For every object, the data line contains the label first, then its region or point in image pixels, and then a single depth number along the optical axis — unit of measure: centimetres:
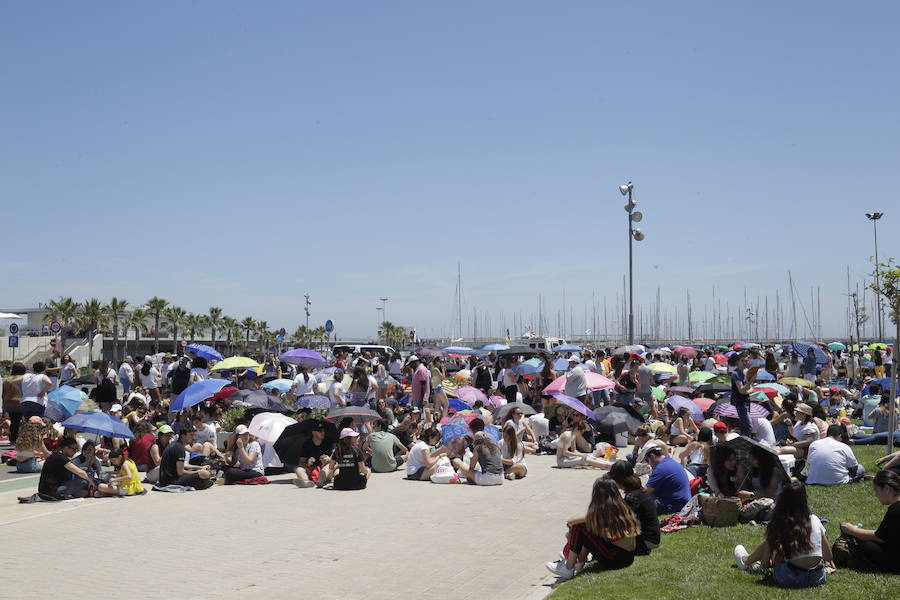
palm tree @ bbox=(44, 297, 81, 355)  7212
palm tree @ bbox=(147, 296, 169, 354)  8075
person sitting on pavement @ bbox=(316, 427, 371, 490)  1357
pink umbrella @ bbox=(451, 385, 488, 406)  2045
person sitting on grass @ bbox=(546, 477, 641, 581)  788
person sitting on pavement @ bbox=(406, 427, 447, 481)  1466
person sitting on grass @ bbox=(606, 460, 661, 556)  854
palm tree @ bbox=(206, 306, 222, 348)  9769
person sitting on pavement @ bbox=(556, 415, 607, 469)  1580
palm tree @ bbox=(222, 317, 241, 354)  10025
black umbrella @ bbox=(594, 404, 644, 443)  1767
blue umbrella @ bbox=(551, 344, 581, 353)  3981
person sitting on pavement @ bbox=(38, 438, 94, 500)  1244
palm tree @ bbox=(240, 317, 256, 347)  10388
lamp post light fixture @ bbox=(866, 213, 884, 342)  5066
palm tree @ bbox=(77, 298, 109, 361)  7238
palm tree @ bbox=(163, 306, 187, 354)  8856
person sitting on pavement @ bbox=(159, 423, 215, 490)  1352
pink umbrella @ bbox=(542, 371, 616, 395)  1934
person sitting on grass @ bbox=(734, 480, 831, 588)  700
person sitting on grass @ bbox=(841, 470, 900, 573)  724
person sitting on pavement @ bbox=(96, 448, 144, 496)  1281
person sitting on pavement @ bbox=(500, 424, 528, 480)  1470
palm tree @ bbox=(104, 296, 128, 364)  7594
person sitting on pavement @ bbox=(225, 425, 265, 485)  1431
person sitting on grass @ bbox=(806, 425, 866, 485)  1167
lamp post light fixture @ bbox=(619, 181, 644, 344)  2686
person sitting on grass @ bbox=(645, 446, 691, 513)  1055
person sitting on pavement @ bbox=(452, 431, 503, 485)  1403
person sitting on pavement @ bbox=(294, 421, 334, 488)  1409
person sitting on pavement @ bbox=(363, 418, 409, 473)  1573
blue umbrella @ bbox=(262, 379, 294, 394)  2233
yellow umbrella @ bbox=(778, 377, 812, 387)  2288
